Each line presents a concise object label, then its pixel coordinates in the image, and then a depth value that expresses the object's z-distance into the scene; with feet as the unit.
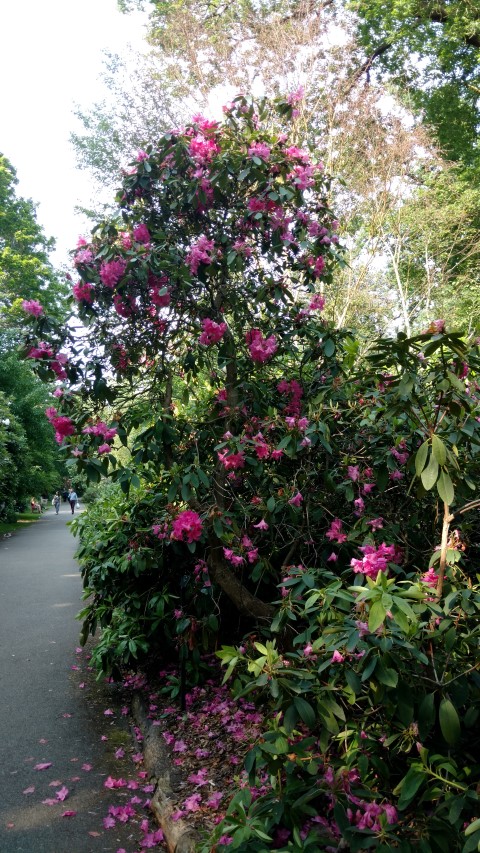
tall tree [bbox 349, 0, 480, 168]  42.55
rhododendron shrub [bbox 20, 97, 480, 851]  8.37
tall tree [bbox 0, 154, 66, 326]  83.51
